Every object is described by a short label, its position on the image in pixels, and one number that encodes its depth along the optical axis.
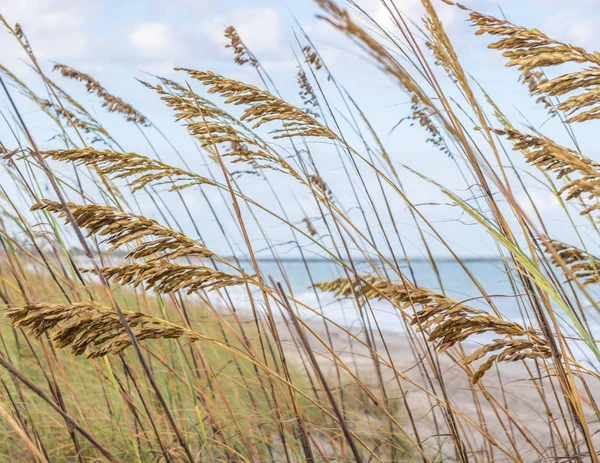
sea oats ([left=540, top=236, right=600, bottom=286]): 1.64
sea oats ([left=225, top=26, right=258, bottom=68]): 3.07
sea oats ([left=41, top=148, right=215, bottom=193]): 1.50
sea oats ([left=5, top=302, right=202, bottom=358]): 1.07
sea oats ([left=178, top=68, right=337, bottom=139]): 1.53
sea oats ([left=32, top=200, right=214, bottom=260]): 1.26
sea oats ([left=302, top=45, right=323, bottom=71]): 2.81
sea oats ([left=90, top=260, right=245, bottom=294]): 1.23
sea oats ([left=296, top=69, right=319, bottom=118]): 2.91
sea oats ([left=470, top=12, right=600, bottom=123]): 1.20
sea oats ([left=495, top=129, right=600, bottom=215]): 1.08
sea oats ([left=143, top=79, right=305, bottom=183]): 1.58
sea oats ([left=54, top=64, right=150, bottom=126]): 3.03
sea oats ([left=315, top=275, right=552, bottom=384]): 1.19
